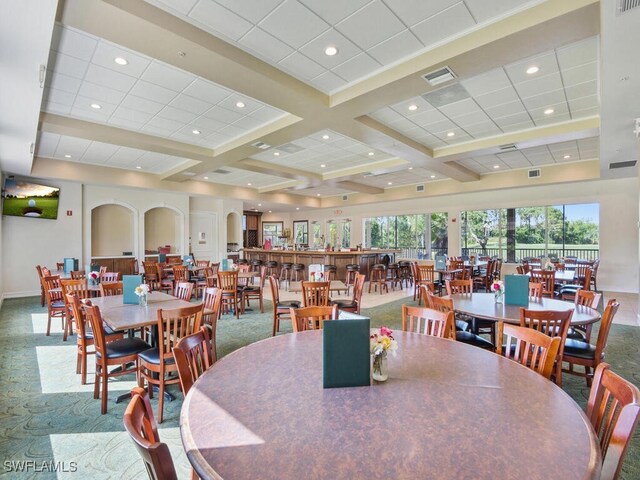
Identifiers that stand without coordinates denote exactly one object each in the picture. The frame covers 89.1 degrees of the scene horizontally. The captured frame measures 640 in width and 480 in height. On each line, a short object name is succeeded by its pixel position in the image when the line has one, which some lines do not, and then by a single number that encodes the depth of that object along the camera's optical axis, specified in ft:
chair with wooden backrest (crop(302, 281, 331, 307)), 14.98
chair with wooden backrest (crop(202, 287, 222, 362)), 10.72
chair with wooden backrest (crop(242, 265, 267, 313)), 21.85
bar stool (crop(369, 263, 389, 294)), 29.71
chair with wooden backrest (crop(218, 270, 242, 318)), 20.33
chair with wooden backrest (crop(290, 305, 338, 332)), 8.34
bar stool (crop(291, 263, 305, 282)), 35.04
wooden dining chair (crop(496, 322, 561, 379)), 5.77
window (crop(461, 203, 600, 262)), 32.09
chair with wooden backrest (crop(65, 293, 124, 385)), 10.39
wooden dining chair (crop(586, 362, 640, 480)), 3.39
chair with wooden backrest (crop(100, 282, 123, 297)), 14.81
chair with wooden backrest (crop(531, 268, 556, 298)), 18.98
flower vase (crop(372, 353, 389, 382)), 5.12
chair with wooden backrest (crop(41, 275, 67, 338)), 16.43
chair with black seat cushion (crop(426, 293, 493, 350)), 9.92
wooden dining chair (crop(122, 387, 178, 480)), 2.82
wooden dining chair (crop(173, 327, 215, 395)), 5.11
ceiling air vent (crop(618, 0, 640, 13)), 8.26
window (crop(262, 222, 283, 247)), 64.03
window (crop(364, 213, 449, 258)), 41.70
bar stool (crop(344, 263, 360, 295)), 31.40
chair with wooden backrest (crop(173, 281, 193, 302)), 14.14
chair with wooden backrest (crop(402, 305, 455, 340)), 7.88
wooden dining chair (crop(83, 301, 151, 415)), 9.22
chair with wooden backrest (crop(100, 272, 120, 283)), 19.38
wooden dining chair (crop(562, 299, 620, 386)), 9.31
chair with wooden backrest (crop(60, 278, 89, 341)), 14.66
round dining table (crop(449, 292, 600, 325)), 9.71
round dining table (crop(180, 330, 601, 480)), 3.15
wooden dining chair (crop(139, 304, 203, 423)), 8.95
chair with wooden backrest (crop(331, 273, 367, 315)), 15.21
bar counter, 33.58
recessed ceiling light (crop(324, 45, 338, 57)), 12.10
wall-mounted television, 27.39
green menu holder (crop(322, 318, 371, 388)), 4.89
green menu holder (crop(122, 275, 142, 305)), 12.01
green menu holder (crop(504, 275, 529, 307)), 11.42
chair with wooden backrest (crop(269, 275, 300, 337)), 15.78
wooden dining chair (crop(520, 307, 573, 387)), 8.63
